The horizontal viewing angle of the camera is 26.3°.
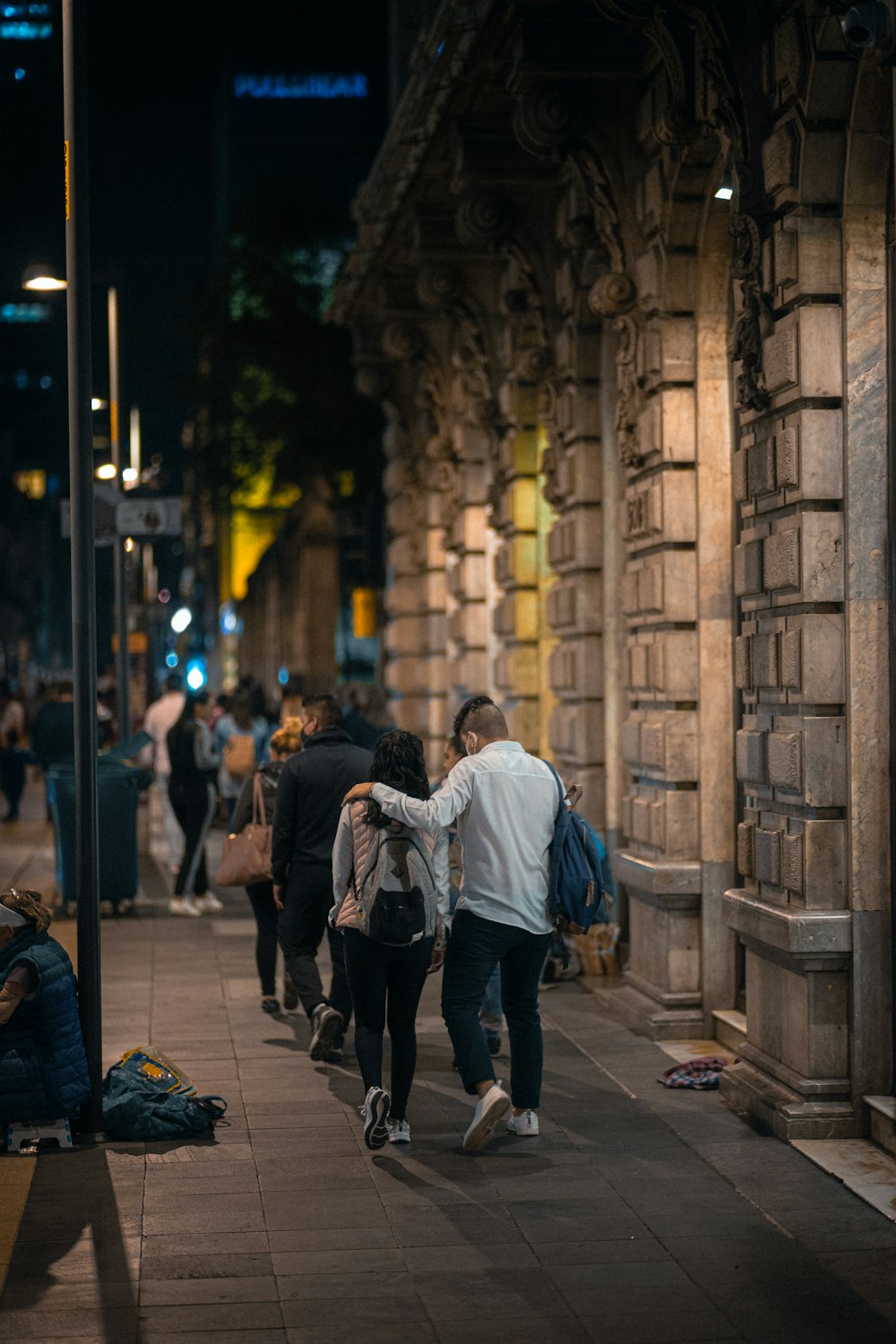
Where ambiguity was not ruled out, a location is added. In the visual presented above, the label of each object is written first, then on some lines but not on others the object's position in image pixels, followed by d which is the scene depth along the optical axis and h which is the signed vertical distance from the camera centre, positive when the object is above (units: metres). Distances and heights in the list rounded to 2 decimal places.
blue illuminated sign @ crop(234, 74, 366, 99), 84.99 +27.87
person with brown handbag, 11.27 -0.99
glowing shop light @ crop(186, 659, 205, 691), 34.25 +0.16
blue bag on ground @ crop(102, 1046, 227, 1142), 8.33 -1.84
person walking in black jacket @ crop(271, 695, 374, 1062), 10.28 -0.83
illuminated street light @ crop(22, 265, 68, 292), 17.80 +3.80
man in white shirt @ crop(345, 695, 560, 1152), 8.07 -0.89
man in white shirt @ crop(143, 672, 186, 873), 18.50 -0.37
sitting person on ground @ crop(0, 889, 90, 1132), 7.98 -1.46
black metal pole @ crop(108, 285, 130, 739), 21.88 +1.31
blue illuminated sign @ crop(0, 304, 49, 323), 148.80 +30.55
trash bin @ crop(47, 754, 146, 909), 16.03 -1.18
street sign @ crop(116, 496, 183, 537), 18.56 +1.61
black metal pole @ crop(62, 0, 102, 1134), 8.39 +0.68
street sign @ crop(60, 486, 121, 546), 17.86 +1.64
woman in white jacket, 8.12 -1.05
